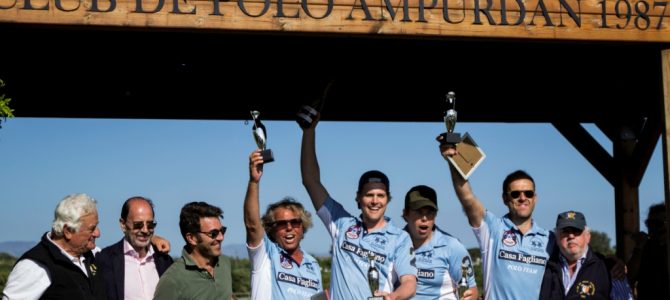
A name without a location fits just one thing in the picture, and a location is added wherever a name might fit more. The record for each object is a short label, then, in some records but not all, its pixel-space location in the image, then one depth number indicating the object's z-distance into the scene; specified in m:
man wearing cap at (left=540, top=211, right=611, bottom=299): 6.19
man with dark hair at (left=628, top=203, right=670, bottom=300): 7.41
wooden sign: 5.91
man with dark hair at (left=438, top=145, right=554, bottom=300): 6.17
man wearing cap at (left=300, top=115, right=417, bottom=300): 5.95
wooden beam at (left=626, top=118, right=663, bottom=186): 9.92
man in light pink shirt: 5.95
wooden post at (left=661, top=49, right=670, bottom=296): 6.59
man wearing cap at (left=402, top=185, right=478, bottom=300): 6.22
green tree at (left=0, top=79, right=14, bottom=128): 6.08
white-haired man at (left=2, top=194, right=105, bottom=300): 5.04
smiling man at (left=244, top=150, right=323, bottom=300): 5.85
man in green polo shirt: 5.25
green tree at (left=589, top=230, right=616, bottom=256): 39.87
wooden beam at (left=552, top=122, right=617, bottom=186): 10.39
